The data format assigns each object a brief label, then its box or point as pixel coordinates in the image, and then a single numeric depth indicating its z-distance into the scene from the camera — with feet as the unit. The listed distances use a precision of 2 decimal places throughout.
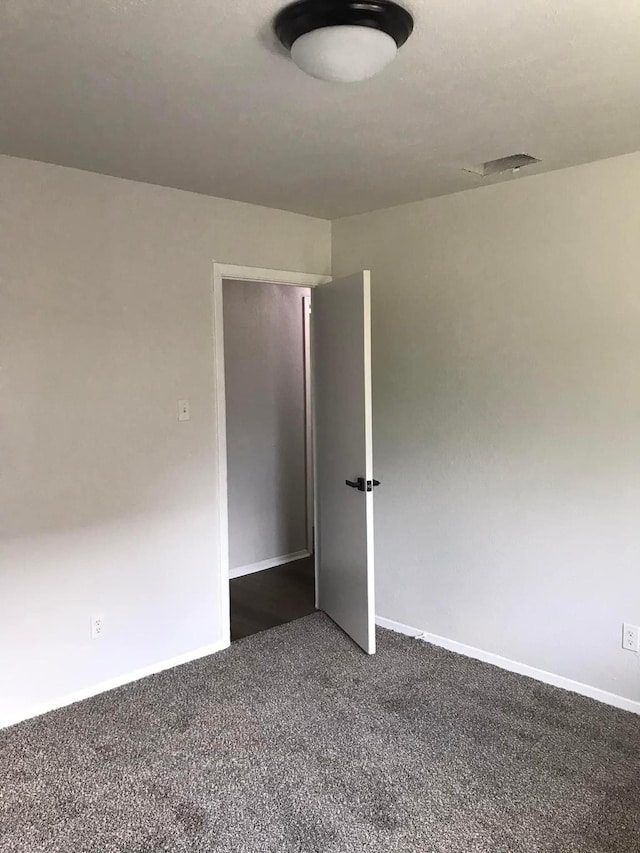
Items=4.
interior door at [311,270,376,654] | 10.55
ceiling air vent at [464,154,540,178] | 8.86
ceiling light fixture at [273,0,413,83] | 4.82
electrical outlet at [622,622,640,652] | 8.91
